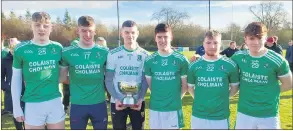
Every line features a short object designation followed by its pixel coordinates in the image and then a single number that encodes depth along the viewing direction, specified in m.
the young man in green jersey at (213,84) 2.75
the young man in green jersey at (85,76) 2.84
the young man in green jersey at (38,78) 2.74
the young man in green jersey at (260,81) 2.66
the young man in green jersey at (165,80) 2.87
